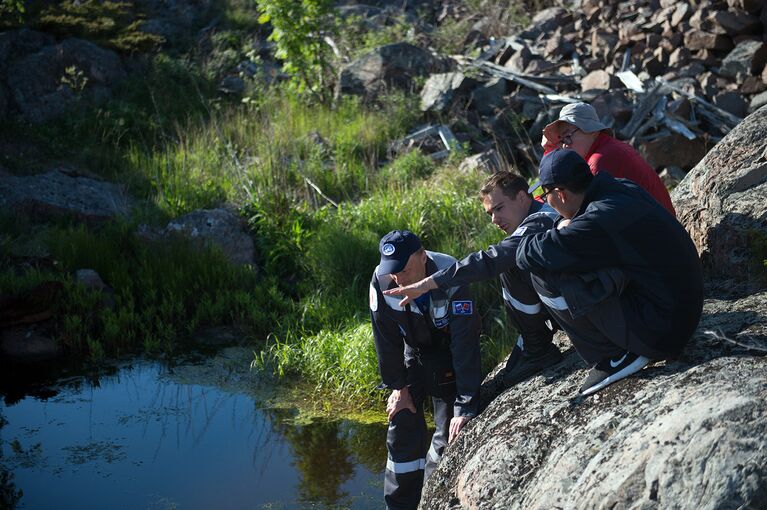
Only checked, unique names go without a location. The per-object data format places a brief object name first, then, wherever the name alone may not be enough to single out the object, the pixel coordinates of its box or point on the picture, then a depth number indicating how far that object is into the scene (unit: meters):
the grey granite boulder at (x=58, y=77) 11.99
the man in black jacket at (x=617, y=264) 3.61
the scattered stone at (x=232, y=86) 12.87
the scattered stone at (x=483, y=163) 9.39
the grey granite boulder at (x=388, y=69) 12.12
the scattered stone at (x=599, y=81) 10.45
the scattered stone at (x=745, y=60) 9.77
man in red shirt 4.81
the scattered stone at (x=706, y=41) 10.39
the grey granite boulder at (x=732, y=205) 4.79
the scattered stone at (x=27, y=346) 7.39
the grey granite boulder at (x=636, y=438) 3.03
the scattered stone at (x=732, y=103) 9.62
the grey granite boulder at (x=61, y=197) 9.05
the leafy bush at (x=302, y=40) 11.76
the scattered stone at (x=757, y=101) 9.48
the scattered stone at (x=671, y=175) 8.67
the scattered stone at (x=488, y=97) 10.98
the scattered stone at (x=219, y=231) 8.62
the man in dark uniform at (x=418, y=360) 4.43
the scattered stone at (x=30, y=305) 7.50
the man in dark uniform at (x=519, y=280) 4.17
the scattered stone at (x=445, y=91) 11.15
